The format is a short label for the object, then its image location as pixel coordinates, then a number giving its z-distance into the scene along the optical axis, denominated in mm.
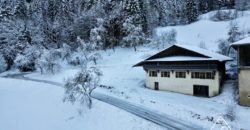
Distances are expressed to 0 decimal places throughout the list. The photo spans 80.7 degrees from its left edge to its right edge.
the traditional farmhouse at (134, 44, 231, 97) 19259
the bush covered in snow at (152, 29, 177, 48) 38881
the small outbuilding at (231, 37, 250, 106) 16004
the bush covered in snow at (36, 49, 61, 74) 36008
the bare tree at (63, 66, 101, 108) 17513
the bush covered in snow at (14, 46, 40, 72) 41973
